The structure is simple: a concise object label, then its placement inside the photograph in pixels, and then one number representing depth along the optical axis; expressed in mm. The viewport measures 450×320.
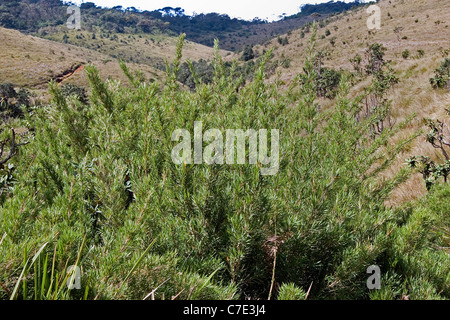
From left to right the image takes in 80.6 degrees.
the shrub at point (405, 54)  32594
